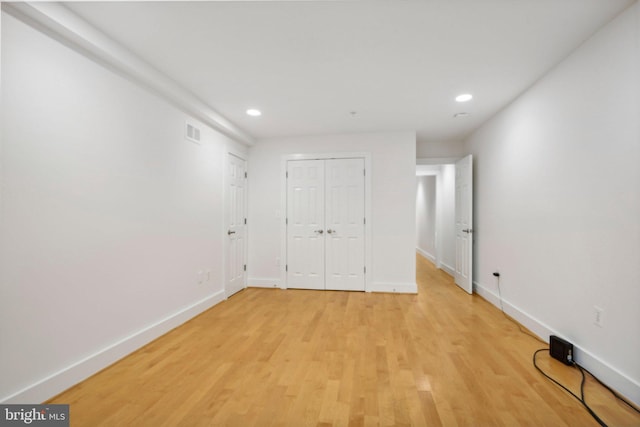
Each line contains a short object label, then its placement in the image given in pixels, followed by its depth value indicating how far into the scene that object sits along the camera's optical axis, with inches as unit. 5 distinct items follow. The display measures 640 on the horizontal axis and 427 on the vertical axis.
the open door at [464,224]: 165.5
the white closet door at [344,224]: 175.2
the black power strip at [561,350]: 86.2
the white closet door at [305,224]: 179.3
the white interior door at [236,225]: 161.6
